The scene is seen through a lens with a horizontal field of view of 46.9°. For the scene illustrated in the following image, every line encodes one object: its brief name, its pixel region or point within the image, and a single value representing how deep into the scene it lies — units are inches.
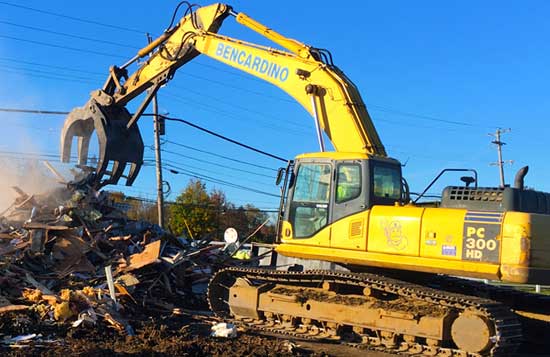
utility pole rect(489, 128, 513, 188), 2183.8
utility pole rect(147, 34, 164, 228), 1325.9
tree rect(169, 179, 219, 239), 2012.8
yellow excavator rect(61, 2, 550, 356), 341.7
